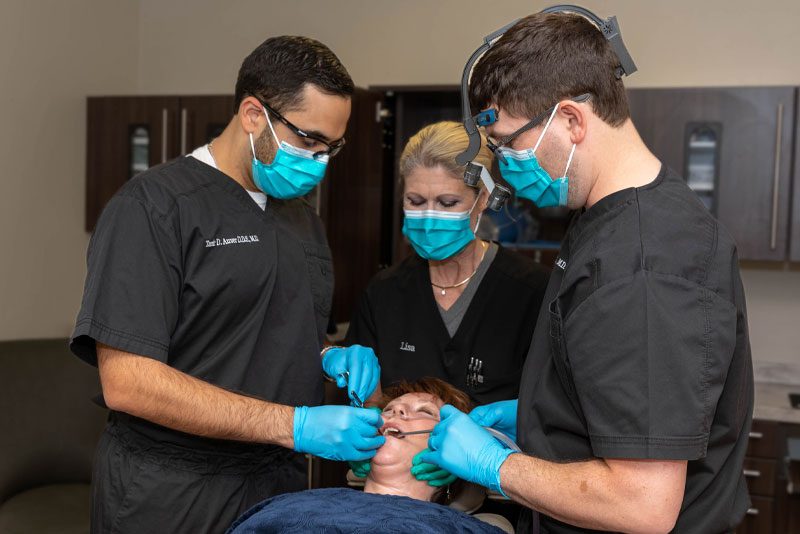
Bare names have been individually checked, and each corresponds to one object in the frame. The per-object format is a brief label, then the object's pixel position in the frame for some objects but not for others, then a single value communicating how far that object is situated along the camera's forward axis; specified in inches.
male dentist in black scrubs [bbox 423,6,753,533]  40.7
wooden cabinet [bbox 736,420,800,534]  108.5
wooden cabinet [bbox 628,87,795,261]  110.2
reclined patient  56.2
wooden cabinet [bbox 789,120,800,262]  109.5
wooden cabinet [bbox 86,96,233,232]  131.0
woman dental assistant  75.8
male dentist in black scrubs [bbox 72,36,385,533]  56.2
